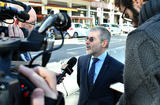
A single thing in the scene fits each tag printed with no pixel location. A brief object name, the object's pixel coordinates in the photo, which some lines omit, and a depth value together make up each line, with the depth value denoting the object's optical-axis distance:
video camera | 0.65
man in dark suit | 2.31
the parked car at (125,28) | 30.34
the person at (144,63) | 0.94
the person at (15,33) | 1.19
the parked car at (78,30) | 20.64
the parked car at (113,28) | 26.92
